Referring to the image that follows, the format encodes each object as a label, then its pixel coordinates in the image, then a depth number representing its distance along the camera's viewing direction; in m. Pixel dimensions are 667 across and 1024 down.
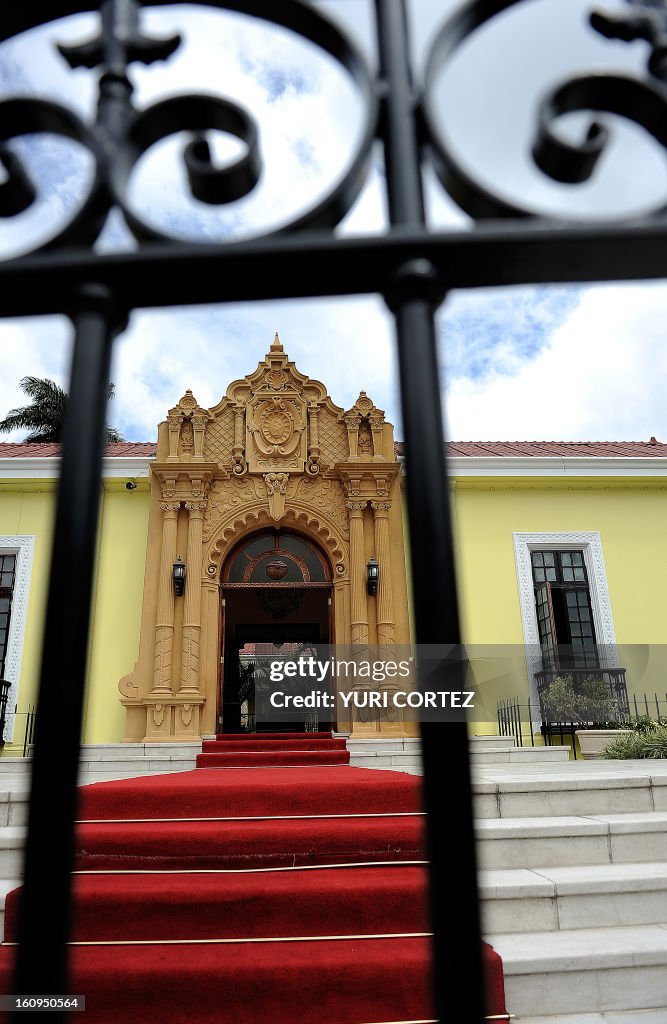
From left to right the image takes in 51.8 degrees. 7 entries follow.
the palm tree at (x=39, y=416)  21.94
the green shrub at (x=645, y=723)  9.46
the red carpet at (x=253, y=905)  2.28
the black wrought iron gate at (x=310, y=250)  0.86
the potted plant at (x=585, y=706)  9.59
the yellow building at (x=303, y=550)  10.00
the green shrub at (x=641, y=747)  7.57
